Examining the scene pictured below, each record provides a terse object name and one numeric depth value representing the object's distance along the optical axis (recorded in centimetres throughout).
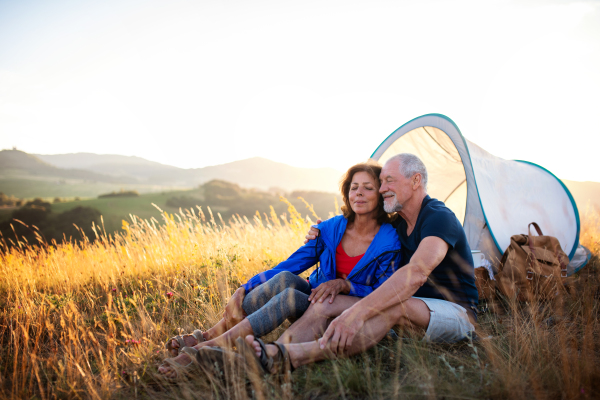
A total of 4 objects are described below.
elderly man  185
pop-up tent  365
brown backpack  292
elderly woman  206
